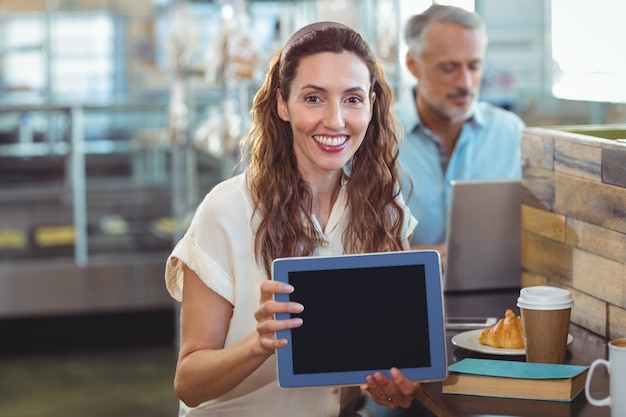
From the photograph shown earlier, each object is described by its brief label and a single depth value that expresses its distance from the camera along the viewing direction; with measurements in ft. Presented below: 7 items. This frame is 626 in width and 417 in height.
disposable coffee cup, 8.15
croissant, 8.49
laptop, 10.36
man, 12.48
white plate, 8.41
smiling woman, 8.63
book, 7.68
